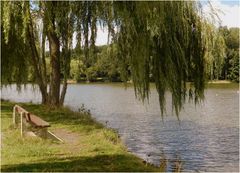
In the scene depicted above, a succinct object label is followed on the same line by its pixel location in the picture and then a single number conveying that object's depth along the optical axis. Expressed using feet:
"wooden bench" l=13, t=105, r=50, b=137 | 37.52
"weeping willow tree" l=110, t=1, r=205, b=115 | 23.57
